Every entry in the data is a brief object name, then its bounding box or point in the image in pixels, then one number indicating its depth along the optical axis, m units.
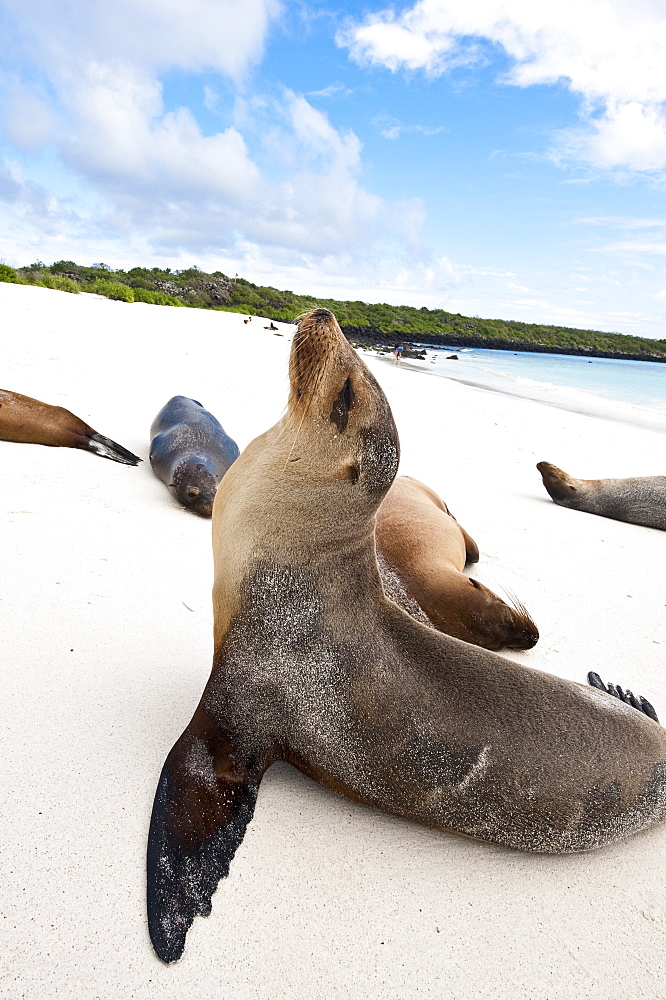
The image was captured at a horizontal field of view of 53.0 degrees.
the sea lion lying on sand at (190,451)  4.59
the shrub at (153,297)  23.77
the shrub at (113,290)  20.75
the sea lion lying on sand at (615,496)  6.16
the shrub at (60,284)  18.41
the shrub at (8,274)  16.08
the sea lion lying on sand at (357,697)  1.98
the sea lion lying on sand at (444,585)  3.13
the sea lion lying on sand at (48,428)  5.02
